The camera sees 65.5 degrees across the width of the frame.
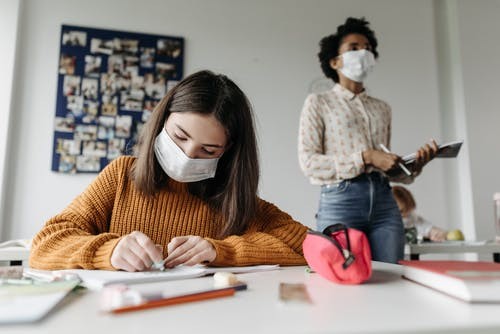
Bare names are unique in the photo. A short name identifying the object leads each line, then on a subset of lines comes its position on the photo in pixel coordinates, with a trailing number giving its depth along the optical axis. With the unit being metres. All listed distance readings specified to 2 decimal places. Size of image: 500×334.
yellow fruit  2.07
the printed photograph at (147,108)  2.46
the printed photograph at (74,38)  2.39
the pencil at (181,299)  0.33
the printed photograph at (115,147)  2.39
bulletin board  2.35
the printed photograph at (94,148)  2.35
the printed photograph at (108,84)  2.42
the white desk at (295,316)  0.29
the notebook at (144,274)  0.48
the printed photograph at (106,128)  2.39
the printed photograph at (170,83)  2.51
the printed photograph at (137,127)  2.45
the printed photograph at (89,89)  2.39
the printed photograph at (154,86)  2.48
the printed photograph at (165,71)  2.50
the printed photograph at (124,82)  2.44
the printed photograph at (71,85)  2.37
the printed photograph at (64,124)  2.33
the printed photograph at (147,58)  2.49
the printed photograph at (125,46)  2.46
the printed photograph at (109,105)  2.41
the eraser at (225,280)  0.47
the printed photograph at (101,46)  2.42
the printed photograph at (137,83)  2.46
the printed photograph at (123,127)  2.41
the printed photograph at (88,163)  2.33
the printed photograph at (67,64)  2.38
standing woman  1.19
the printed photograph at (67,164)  2.31
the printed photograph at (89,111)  2.38
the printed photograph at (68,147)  2.32
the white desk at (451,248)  1.60
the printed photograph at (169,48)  2.51
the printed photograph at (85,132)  2.36
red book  0.38
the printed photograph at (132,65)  2.47
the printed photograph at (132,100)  2.43
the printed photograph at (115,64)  2.45
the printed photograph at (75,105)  2.36
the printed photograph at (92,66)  2.41
